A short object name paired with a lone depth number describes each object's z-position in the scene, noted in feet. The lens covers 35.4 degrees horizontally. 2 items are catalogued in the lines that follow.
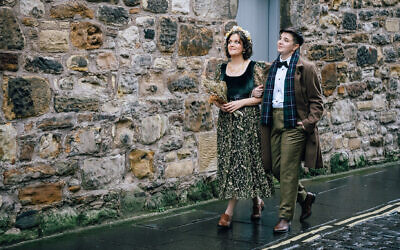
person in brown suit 18.72
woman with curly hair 19.51
